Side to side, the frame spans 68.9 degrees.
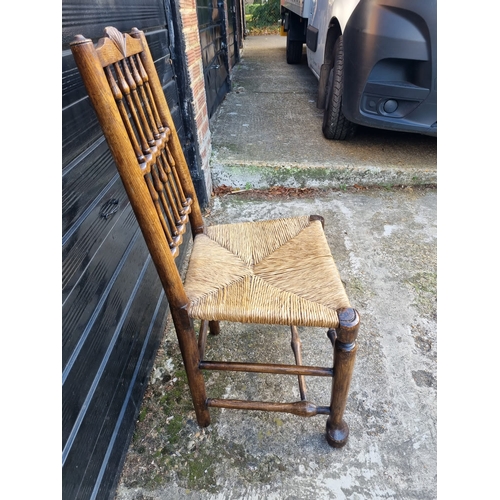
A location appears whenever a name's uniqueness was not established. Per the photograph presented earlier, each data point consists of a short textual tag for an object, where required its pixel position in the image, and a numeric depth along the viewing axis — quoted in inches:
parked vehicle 79.0
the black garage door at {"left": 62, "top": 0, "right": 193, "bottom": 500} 36.1
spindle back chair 32.8
